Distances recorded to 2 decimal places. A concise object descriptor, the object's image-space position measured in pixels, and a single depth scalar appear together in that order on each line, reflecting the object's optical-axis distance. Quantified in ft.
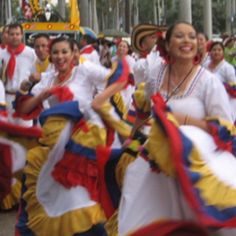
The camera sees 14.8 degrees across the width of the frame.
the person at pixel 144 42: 23.43
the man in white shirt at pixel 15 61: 35.90
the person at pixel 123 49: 50.19
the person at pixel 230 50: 61.61
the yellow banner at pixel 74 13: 87.64
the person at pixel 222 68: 35.67
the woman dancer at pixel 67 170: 19.83
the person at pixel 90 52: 46.30
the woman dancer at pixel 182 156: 13.05
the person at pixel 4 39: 37.38
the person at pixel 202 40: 29.86
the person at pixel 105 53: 58.39
